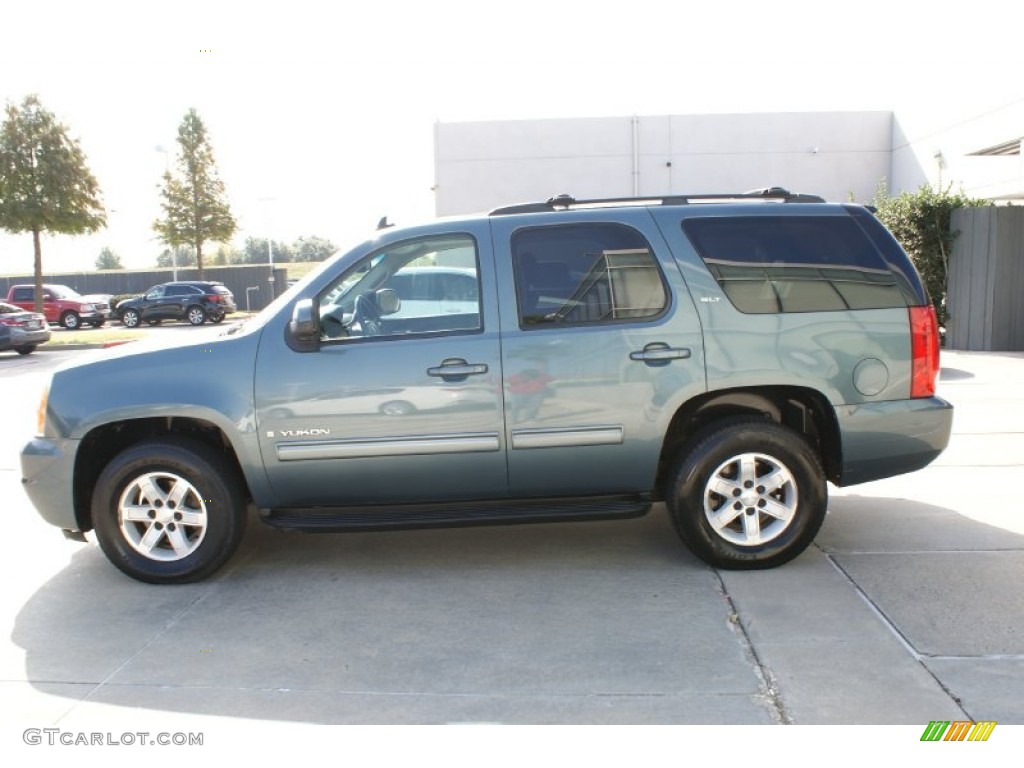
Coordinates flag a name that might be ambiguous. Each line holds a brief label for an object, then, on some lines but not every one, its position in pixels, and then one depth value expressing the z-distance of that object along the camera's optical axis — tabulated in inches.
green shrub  577.3
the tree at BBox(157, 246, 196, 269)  3041.3
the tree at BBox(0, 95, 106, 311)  990.4
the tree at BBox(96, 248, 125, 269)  3575.3
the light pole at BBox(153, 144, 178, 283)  1580.0
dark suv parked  1293.1
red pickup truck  1264.8
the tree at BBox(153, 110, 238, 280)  1584.6
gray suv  189.0
